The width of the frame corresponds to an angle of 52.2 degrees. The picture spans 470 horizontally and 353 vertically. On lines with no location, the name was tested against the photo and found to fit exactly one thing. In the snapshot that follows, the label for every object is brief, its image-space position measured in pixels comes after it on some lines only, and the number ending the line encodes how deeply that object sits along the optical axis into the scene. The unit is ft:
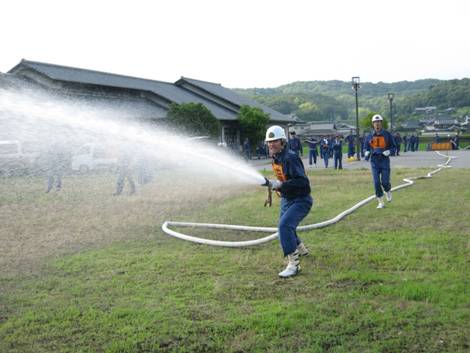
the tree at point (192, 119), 104.12
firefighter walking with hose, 37.32
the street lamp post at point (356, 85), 111.14
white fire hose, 24.94
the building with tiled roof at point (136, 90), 100.01
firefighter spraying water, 20.16
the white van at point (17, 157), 81.20
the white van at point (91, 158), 81.97
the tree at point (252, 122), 142.00
